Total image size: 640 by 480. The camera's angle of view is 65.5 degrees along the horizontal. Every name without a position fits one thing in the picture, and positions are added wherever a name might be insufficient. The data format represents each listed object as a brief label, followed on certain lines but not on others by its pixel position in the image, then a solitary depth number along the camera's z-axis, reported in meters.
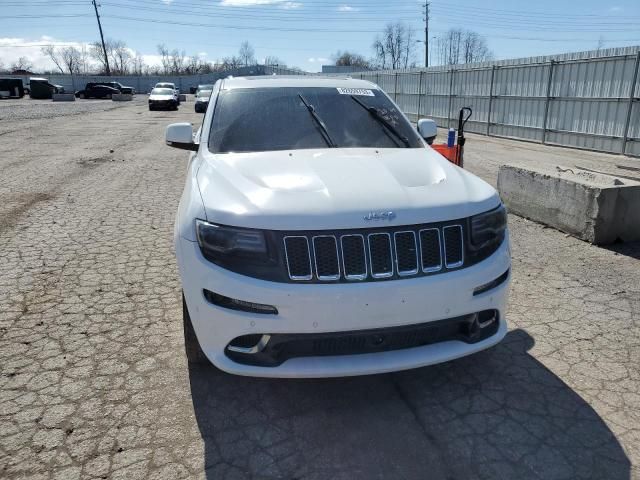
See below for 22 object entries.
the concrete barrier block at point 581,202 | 5.46
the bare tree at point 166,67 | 101.76
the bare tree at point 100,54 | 73.46
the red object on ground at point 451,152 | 7.00
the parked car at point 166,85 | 37.78
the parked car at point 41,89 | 49.38
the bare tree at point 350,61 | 87.75
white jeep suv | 2.42
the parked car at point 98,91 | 54.88
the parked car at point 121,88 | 56.19
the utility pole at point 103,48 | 72.19
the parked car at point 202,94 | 28.74
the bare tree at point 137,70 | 99.82
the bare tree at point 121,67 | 97.84
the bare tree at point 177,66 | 99.40
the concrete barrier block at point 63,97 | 48.12
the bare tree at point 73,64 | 104.69
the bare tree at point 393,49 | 86.75
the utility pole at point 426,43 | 59.81
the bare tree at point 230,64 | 85.99
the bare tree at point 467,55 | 75.47
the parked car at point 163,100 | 33.28
